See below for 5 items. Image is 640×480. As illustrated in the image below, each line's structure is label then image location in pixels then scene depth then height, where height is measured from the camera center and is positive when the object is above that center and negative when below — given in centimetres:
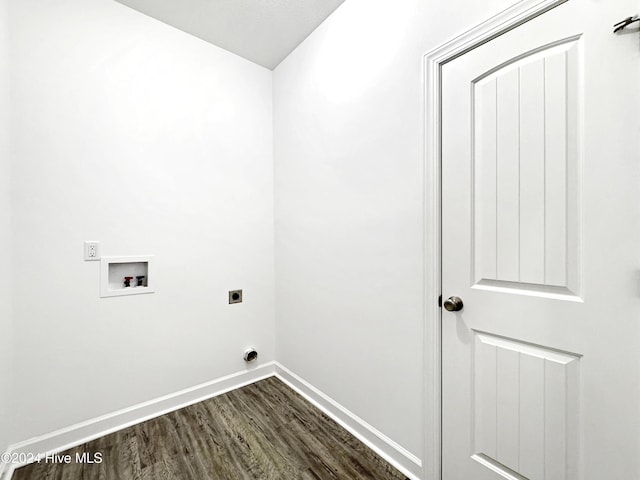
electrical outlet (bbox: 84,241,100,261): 170 -7
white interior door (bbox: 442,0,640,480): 87 -6
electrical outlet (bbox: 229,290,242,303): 227 -48
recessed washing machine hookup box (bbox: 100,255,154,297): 175 -25
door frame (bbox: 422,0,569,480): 129 -12
